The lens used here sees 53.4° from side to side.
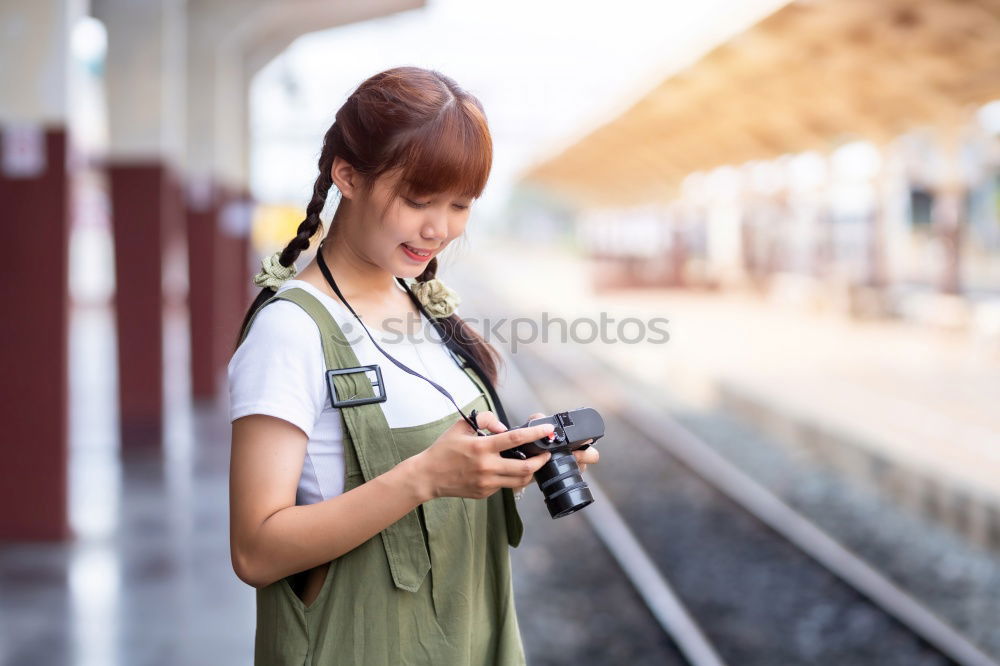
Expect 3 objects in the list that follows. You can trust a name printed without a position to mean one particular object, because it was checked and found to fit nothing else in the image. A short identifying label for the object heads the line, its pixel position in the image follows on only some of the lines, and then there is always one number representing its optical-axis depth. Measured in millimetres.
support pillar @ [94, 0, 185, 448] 9453
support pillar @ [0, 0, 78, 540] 6250
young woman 1494
